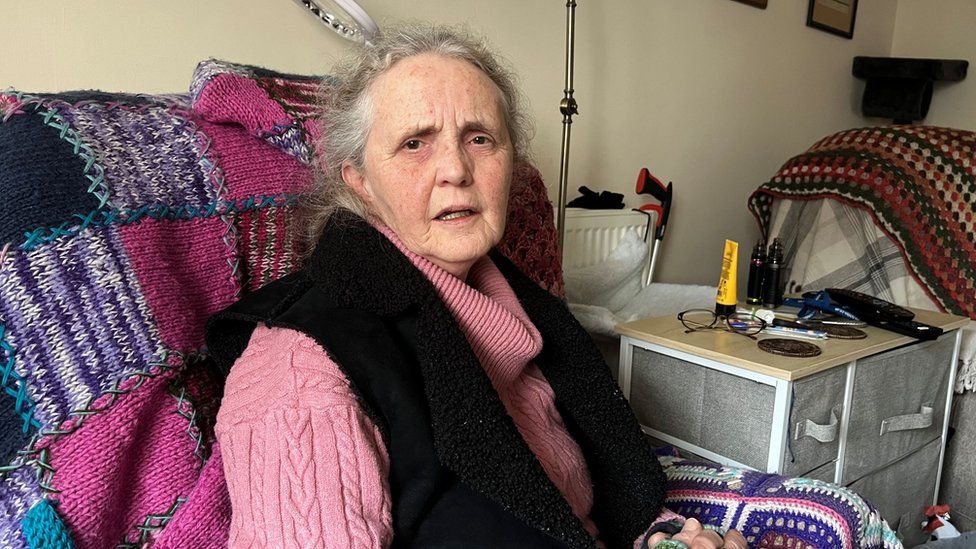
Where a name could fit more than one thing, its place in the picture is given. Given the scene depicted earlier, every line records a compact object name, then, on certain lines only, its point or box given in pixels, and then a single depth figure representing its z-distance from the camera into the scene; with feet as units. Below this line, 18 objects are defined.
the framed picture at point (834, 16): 8.80
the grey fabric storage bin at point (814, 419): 4.06
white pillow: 5.93
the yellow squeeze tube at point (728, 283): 4.91
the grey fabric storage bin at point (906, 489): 4.91
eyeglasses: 4.76
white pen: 4.61
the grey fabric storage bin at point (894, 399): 4.52
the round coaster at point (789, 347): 4.20
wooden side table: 4.07
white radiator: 5.90
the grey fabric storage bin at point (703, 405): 4.12
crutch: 6.53
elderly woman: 2.11
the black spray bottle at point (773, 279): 5.45
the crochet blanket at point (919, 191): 6.38
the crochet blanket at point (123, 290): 2.12
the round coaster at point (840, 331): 4.64
